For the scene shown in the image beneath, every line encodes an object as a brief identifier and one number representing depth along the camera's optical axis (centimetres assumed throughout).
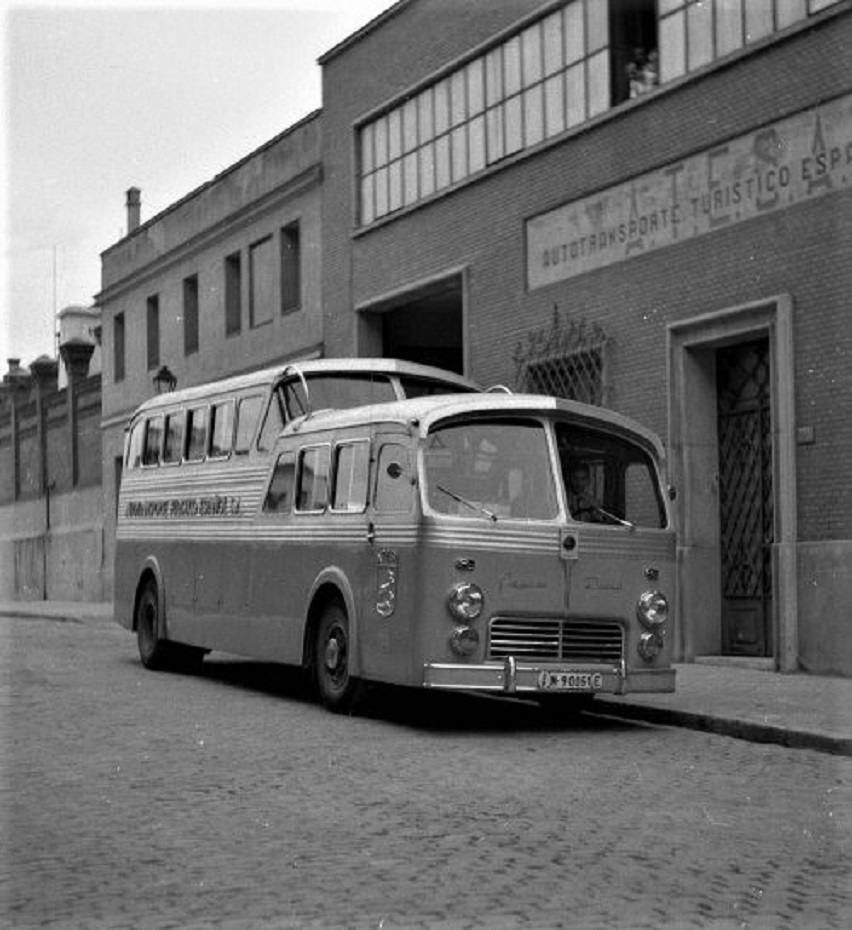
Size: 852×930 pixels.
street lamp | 2836
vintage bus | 1214
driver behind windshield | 1259
